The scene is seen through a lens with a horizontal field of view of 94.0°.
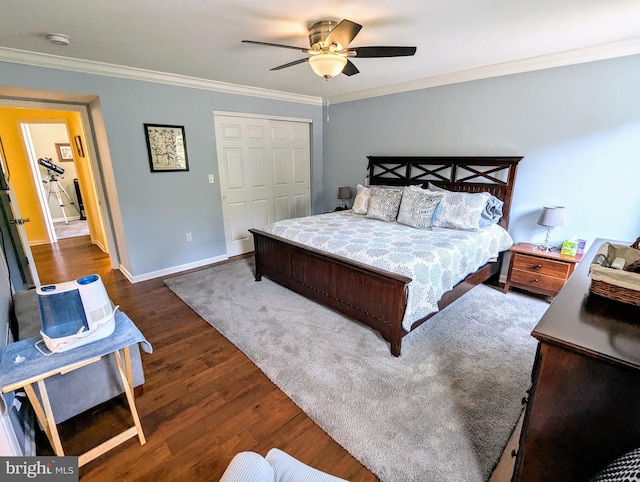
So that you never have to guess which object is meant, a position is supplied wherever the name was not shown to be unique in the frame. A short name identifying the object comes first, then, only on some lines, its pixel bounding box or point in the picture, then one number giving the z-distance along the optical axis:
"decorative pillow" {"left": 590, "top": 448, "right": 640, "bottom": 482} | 0.71
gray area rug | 1.57
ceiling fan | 2.10
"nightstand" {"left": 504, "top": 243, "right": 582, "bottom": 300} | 2.87
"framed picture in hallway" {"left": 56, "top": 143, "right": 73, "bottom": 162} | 7.14
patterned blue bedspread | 2.30
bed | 2.29
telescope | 6.82
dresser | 0.90
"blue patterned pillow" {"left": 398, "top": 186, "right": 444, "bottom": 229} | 3.25
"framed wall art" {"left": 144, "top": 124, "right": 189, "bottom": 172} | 3.58
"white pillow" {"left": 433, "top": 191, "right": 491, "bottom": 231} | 3.19
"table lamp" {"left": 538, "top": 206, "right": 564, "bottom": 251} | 2.92
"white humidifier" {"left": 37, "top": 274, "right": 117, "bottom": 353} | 1.34
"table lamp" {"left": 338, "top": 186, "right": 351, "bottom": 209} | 4.85
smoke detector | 2.33
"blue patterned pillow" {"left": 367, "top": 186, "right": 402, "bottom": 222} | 3.60
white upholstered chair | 0.85
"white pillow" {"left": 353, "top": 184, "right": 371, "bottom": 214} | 4.01
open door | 2.74
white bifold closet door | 4.36
